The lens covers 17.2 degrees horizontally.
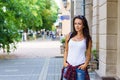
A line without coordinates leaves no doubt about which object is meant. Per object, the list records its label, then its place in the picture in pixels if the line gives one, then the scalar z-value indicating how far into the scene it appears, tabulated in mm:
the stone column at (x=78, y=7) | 24859
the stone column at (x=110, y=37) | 11086
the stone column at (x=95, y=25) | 14383
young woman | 5824
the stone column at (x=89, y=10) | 18531
